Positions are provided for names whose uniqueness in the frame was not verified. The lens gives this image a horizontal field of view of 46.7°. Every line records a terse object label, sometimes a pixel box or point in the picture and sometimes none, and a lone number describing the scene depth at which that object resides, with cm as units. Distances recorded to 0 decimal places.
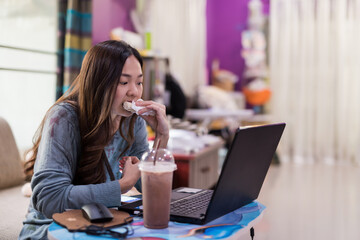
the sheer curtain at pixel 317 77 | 591
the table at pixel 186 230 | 99
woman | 121
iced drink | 104
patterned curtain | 324
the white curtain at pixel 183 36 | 498
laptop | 104
